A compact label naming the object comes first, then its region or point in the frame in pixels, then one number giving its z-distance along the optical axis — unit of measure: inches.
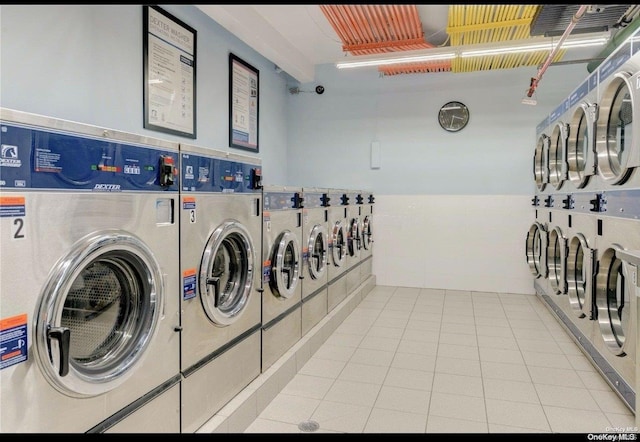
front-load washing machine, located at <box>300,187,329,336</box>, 148.1
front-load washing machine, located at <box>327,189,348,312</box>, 179.8
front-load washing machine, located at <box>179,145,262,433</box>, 85.3
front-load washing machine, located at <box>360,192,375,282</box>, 246.2
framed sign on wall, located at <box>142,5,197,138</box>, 153.3
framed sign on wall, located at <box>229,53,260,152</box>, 212.8
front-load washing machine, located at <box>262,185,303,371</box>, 119.4
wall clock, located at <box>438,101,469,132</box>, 253.3
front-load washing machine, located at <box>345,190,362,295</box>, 212.2
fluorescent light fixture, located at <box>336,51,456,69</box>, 189.9
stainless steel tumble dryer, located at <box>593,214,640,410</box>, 102.7
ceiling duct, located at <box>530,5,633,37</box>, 132.4
